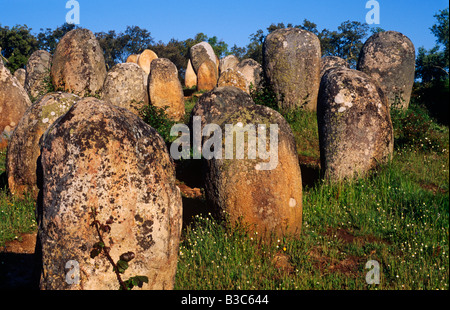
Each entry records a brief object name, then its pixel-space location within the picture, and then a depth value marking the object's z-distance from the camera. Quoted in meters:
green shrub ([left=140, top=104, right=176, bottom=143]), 12.90
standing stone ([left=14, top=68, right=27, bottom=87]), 24.89
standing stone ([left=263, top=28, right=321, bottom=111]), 13.68
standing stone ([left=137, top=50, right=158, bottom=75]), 36.44
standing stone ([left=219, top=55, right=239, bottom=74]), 30.17
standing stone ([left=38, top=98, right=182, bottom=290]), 3.42
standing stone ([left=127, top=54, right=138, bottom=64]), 39.73
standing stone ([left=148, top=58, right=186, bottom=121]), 17.45
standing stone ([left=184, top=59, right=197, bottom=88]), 30.81
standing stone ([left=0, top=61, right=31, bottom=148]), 11.93
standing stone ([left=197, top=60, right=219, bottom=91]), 27.53
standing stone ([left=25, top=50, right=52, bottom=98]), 18.86
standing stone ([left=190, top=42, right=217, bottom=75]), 30.67
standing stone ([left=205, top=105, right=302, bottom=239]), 5.50
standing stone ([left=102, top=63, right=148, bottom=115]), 14.95
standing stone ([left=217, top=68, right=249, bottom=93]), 15.03
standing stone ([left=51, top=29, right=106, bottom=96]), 14.10
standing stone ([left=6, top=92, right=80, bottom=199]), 7.77
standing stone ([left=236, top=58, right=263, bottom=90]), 19.56
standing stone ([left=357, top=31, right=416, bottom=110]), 14.57
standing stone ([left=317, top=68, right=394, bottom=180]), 7.88
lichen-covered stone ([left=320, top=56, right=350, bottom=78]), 16.69
